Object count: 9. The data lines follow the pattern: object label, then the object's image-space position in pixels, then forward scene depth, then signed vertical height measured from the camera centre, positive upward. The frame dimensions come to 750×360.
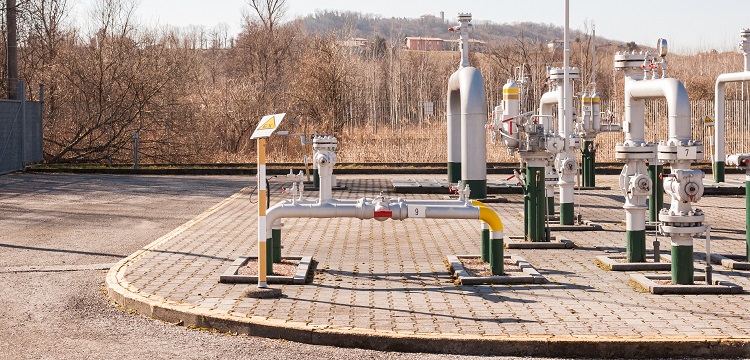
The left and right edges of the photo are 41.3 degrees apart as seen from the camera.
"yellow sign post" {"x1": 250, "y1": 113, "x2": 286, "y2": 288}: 9.66 -0.40
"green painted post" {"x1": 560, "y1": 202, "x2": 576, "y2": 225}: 14.95 -0.89
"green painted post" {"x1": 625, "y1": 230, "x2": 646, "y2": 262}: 11.12 -1.03
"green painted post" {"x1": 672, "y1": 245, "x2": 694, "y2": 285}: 9.62 -1.07
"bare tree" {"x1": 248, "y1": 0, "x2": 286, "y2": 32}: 63.47 +9.06
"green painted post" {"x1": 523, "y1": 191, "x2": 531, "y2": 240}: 13.10 -0.78
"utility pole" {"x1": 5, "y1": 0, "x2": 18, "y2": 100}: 29.92 +3.41
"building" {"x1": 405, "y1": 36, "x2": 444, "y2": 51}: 122.50 +14.45
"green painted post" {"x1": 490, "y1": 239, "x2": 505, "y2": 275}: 10.37 -1.08
